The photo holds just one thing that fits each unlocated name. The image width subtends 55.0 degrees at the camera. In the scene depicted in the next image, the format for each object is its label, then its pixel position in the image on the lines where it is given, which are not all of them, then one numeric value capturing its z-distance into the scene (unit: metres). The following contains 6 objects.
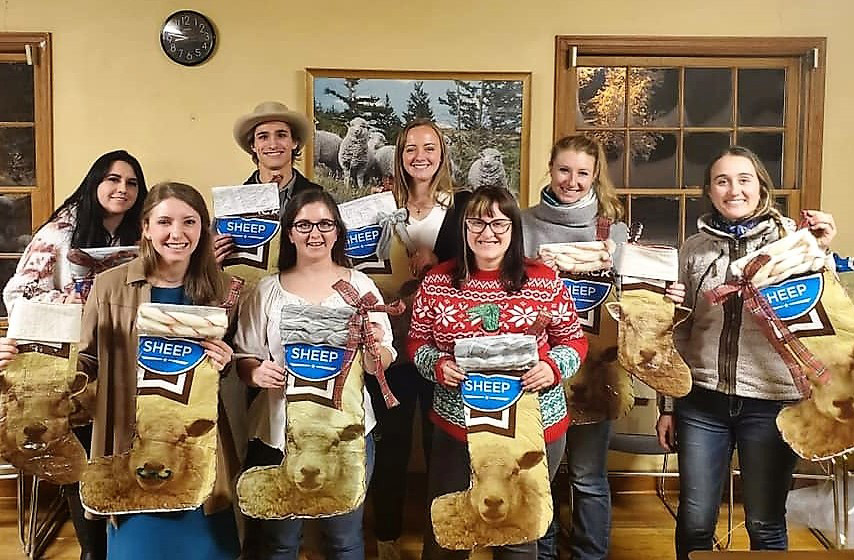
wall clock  3.05
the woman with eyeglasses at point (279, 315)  1.95
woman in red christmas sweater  1.95
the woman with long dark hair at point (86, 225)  2.19
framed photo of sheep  3.12
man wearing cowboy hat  2.35
